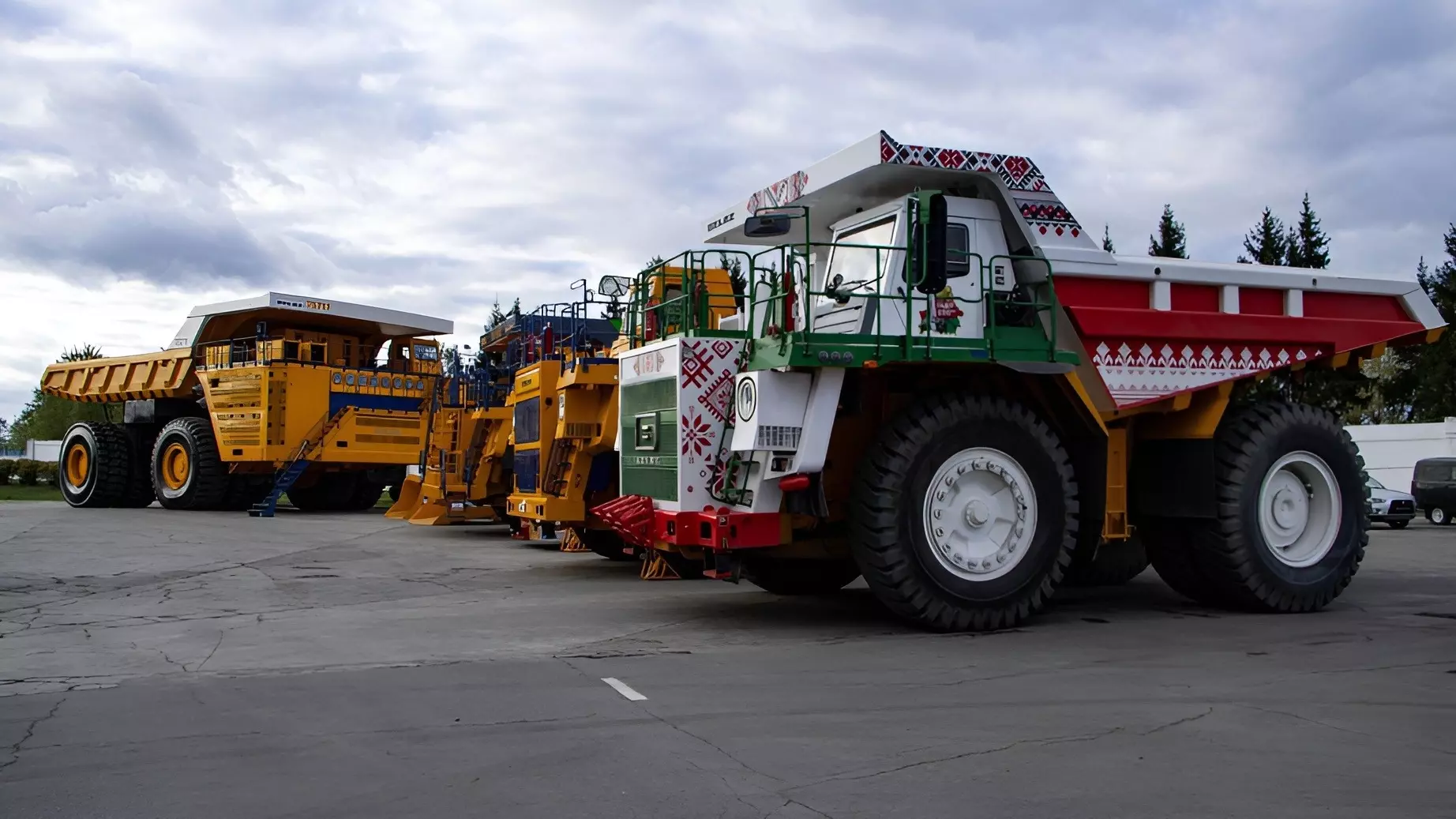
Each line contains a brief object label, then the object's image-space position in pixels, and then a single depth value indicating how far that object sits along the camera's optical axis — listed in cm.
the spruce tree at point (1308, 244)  5494
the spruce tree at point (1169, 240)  5322
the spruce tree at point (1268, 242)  5498
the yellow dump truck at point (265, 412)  2434
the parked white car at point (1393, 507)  2734
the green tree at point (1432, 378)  4466
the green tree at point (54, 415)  6600
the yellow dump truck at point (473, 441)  1723
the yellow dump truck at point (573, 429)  1243
